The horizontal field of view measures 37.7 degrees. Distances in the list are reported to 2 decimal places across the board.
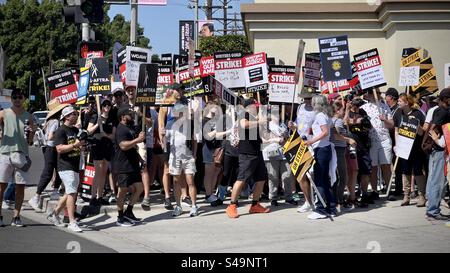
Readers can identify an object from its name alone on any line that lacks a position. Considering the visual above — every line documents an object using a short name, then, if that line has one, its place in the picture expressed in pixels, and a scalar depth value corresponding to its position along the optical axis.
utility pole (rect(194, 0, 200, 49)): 42.43
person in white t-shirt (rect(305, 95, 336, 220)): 9.91
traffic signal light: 13.12
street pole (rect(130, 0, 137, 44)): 20.96
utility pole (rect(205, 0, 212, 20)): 57.34
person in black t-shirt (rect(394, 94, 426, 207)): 10.91
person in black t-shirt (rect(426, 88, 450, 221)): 9.42
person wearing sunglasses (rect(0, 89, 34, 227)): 9.86
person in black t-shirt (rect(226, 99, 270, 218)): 10.37
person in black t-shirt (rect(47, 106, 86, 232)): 9.45
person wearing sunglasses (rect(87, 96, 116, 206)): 11.12
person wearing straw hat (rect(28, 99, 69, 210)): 10.91
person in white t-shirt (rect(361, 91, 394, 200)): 11.68
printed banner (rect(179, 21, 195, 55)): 40.44
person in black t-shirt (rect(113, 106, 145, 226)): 9.66
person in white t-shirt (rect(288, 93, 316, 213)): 10.52
